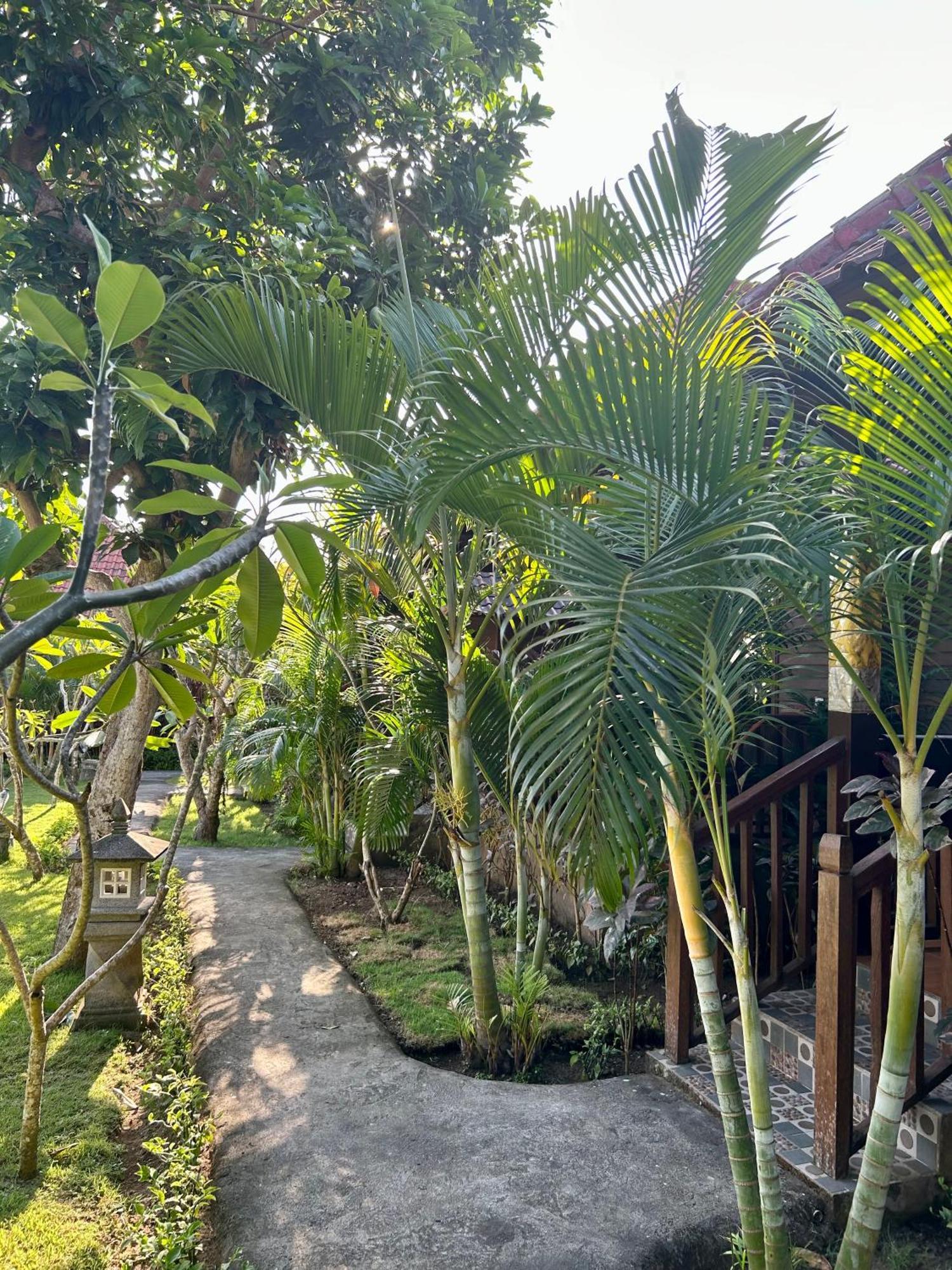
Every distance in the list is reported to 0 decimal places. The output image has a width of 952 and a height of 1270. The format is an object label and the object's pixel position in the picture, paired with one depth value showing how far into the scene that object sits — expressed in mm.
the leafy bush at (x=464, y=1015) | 3639
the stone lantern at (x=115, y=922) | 4152
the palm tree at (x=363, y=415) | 2752
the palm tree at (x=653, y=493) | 1603
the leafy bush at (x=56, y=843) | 7566
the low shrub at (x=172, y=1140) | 2383
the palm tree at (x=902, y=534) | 1622
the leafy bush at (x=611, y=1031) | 3613
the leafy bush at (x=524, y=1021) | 3545
